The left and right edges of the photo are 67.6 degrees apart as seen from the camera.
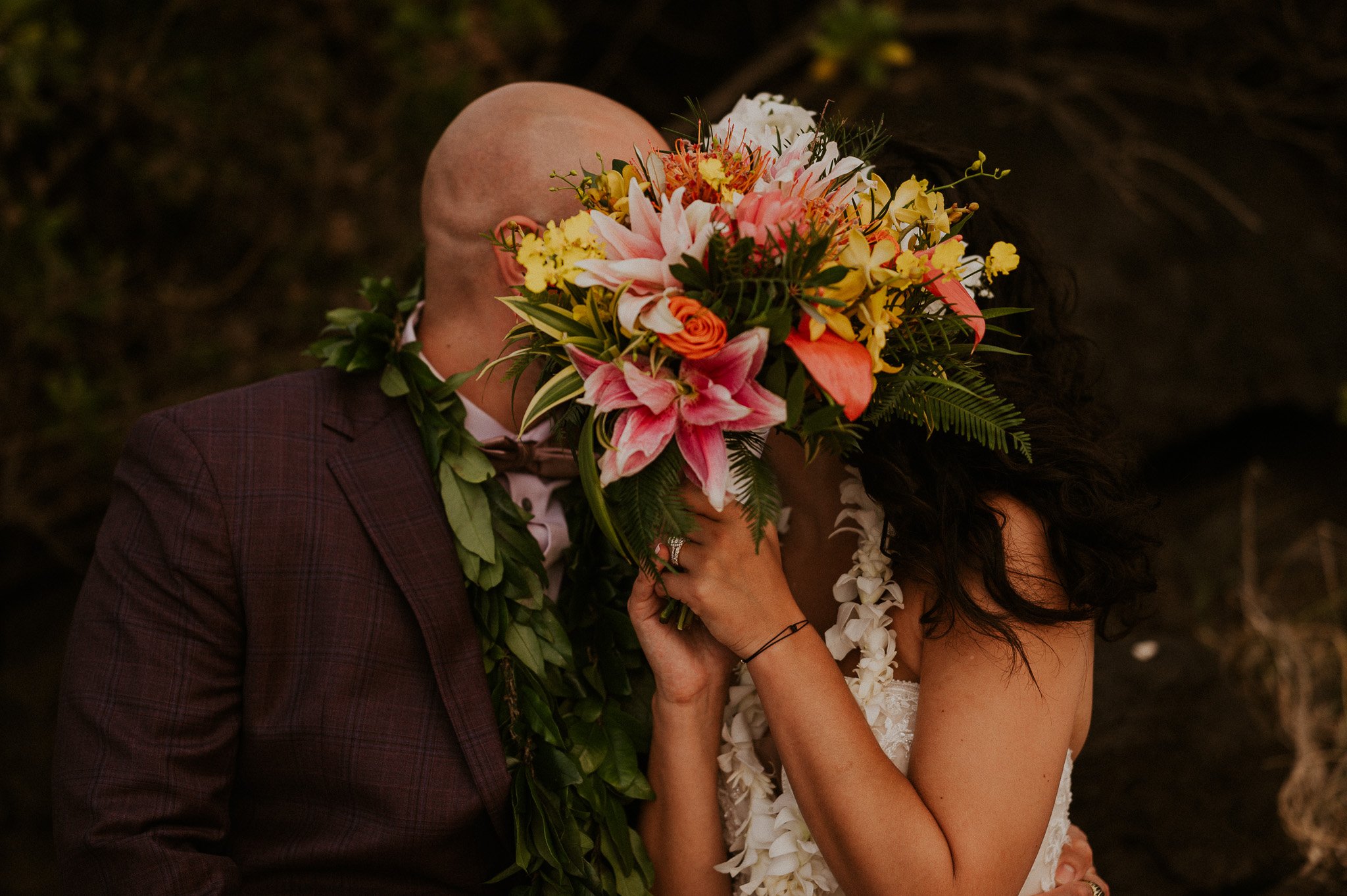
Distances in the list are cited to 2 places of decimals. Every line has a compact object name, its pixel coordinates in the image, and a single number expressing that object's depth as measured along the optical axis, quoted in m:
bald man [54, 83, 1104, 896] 1.92
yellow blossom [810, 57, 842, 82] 3.91
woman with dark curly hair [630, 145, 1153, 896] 1.65
